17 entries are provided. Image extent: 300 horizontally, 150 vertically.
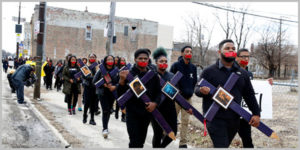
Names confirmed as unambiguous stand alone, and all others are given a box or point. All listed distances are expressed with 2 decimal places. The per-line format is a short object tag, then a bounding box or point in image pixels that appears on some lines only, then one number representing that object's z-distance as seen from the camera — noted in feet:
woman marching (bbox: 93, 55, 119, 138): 21.03
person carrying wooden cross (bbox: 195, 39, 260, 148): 12.89
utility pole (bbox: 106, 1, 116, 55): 37.96
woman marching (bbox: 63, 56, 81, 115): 29.25
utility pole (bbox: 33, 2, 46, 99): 39.39
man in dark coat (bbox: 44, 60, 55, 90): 54.11
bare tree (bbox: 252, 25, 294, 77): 134.21
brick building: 120.78
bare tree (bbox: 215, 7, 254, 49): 116.11
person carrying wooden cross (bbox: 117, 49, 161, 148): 14.11
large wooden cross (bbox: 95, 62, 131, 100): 20.56
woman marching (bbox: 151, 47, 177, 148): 15.84
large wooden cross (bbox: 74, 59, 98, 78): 25.55
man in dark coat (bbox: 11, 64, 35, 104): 35.04
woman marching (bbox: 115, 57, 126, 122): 29.69
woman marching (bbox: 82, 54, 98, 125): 24.68
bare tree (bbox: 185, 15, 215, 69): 119.03
